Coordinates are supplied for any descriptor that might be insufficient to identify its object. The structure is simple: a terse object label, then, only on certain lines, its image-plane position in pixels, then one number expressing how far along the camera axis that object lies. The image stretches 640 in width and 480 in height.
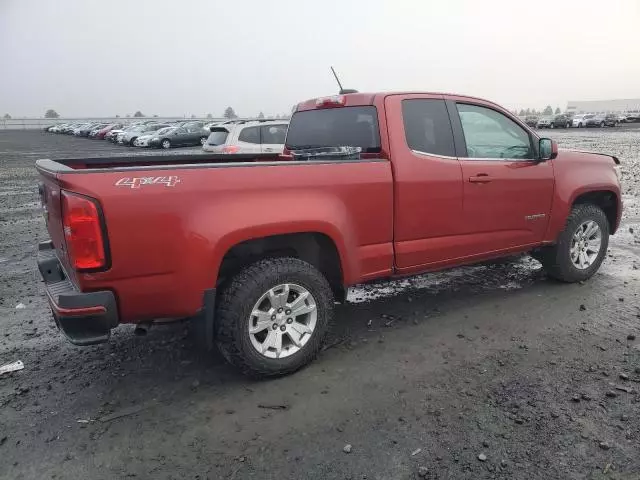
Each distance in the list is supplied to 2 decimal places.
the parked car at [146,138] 33.91
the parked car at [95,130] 51.07
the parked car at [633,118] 61.03
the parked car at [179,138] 33.42
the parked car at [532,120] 55.53
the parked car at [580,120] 50.91
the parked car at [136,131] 37.47
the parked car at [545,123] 53.88
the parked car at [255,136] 11.06
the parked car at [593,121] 50.56
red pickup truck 2.92
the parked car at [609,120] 51.76
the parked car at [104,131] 48.78
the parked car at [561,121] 52.59
